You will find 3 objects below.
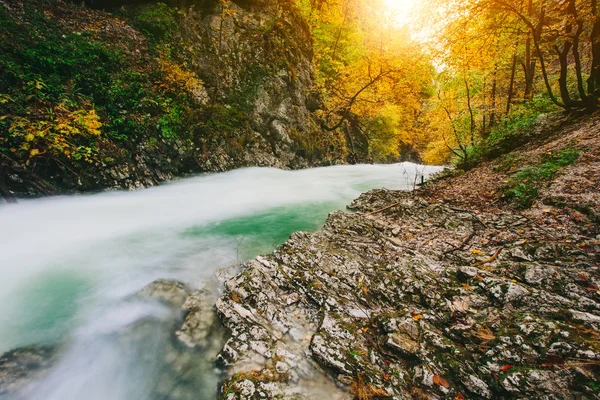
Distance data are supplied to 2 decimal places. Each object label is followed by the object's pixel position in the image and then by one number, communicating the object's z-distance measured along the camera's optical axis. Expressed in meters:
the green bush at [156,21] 8.96
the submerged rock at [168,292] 3.34
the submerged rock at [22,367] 2.26
